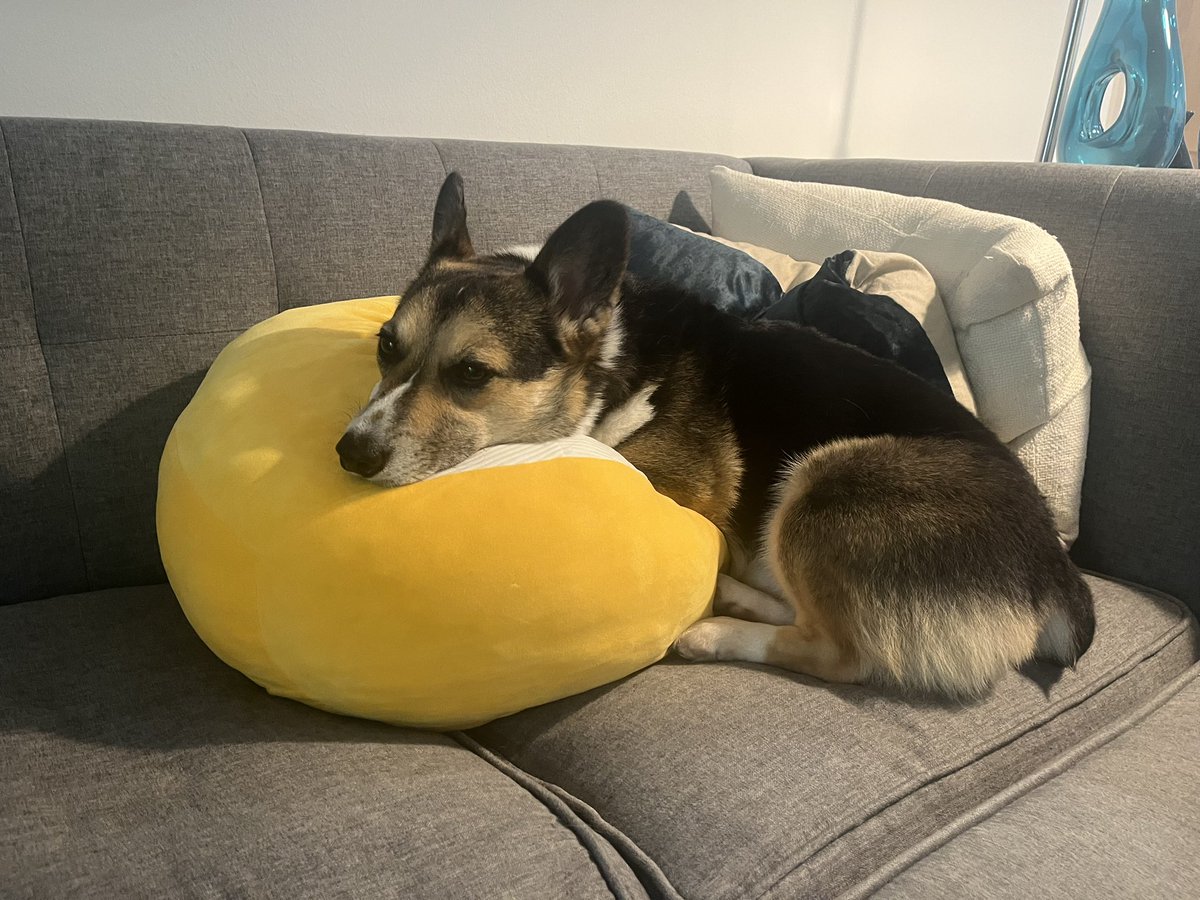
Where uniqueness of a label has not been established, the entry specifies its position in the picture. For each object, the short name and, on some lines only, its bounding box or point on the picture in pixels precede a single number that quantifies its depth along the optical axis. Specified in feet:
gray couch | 3.49
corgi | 4.58
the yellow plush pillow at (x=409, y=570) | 3.94
